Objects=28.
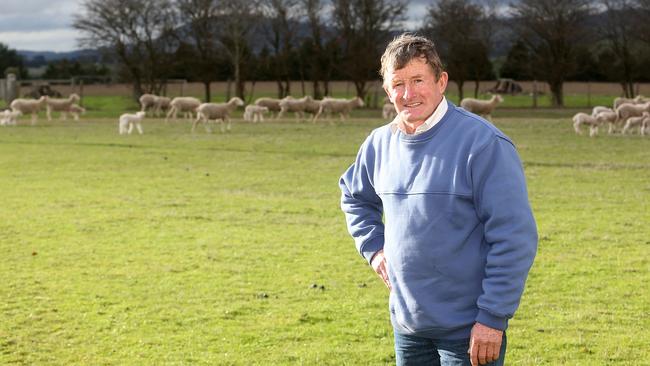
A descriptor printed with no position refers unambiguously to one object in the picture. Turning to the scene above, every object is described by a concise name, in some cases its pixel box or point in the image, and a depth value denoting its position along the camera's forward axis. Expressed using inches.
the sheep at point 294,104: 1875.0
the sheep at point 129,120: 1397.3
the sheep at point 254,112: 1791.3
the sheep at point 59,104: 1855.3
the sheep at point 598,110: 1364.4
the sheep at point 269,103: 1961.1
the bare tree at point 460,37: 2731.3
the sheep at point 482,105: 1631.4
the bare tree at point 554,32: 2623.0
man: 147.9
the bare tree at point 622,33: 2783.0
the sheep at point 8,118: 1720.1
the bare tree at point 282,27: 2908.2
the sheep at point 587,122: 1246.3
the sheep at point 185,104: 1779.0
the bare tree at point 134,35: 2701.8
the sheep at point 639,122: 1270.9
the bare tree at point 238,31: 2696.9
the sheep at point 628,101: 1629.1
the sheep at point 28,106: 1781.5
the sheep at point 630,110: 1353.8
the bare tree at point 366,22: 2807.6
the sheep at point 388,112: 1805.2
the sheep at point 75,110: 1891.0
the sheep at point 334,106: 1791.3
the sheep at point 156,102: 2052.2
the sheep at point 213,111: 1485.0
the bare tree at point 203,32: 2832.2
